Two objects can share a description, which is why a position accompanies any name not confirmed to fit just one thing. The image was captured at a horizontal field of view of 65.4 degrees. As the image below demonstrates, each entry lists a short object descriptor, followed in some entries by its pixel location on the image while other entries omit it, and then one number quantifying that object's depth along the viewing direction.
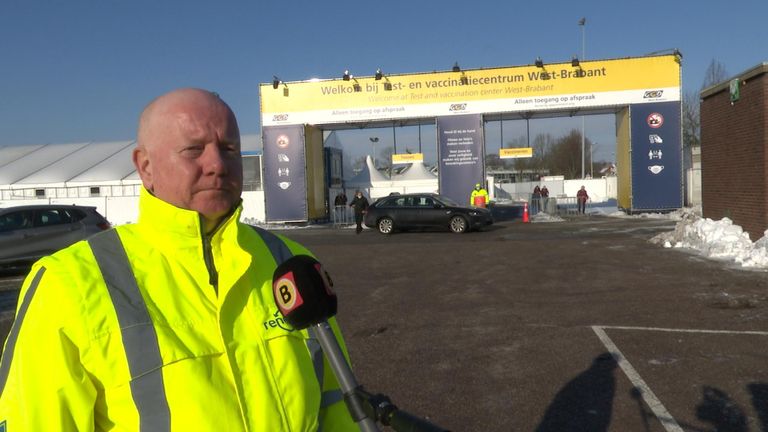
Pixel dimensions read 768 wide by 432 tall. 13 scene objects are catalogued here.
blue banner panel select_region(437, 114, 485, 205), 25.66
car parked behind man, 11.84
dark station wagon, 20.44
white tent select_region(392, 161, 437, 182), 38.12
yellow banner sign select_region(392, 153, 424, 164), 30.57
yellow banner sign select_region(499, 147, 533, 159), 28.38
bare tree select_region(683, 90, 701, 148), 41.69
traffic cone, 25.08
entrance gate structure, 24.67
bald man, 1.34
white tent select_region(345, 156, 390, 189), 35.89
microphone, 1.19
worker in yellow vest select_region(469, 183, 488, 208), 23.50
